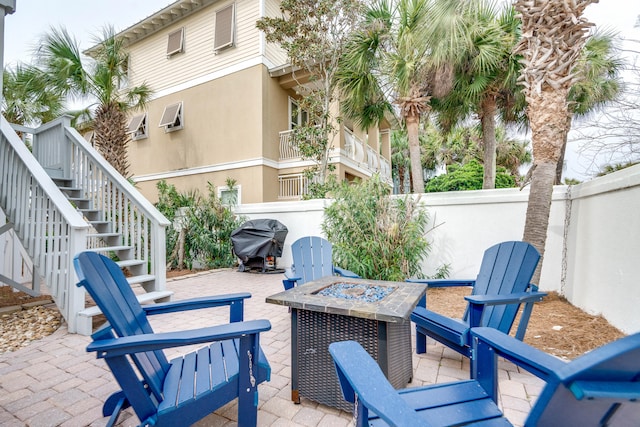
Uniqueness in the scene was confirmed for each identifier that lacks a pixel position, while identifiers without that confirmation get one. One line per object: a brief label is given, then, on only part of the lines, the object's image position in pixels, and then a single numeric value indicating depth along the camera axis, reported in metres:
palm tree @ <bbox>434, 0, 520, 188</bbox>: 5.66
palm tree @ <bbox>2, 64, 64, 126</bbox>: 7.18
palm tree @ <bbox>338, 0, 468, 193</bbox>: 5.38
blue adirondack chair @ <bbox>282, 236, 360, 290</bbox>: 3.92
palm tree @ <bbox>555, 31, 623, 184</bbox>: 6.24
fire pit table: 1.87
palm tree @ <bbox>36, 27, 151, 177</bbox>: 6.93
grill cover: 7.09
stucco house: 10.56
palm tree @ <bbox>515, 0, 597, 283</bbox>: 4.00
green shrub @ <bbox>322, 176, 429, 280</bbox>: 5.12
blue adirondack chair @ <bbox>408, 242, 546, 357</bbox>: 2.26
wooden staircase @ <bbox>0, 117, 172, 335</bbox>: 3.46
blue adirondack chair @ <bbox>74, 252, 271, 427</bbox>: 1.47
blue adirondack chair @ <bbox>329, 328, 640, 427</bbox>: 0.79
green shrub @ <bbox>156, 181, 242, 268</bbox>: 7.92
